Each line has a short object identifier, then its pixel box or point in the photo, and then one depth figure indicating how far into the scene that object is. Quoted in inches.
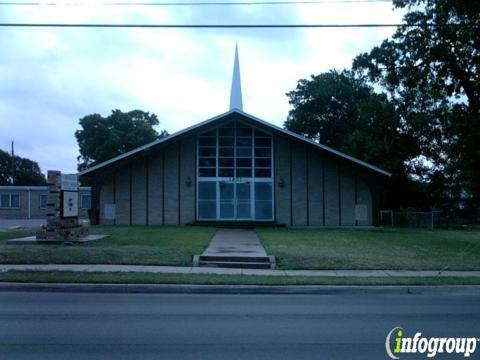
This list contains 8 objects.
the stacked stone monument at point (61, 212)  757.3
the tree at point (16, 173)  3393.2
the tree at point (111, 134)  2674.7
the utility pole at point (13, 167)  3193.9
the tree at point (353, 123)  1830.7
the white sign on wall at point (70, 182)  801.3
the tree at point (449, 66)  809.6
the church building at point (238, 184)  1229.7
